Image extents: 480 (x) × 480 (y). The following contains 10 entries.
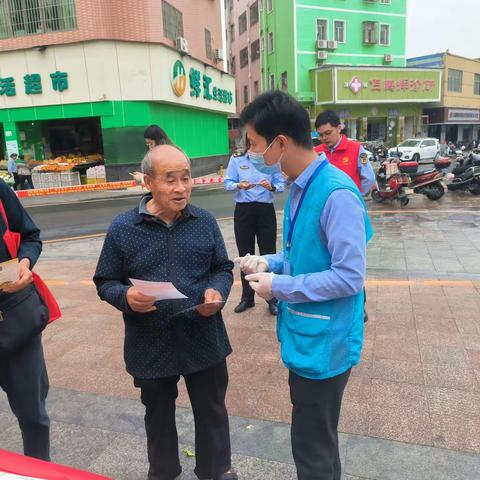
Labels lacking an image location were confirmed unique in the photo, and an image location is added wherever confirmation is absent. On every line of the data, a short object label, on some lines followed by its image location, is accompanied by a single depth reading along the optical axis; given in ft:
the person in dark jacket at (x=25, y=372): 6.92
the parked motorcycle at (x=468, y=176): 41.42
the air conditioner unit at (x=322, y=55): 104.73
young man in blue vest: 5.17
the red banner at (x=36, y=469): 4.36
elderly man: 6.55
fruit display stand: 58.08
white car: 85.97
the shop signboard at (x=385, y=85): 102.17
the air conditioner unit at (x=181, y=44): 64.75
